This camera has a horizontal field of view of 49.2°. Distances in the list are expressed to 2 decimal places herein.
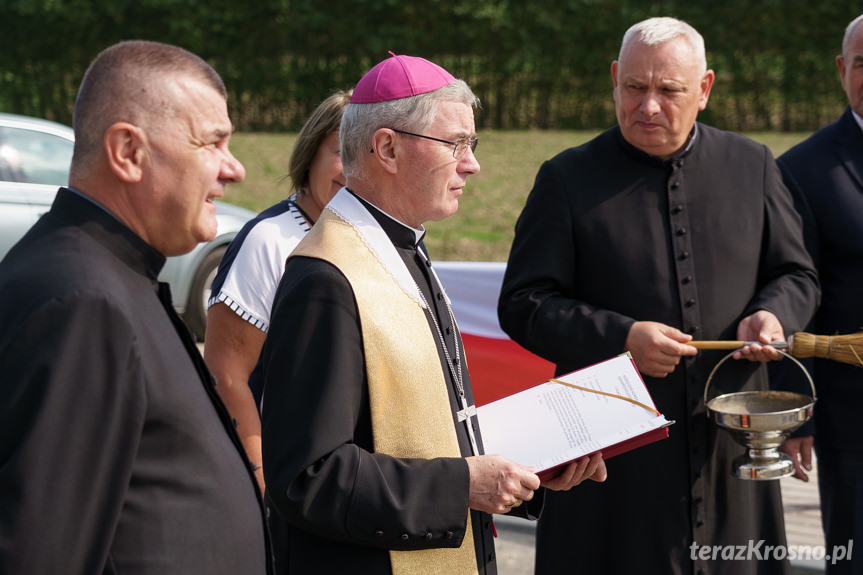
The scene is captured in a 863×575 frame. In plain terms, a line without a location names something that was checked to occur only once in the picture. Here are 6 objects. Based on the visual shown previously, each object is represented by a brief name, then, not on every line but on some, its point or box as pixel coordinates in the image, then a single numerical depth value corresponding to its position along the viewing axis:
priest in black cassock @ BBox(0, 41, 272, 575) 1.40
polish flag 5.33
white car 8.02
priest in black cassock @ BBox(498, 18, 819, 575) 3.20
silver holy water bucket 2.93
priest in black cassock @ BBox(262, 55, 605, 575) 1.97
